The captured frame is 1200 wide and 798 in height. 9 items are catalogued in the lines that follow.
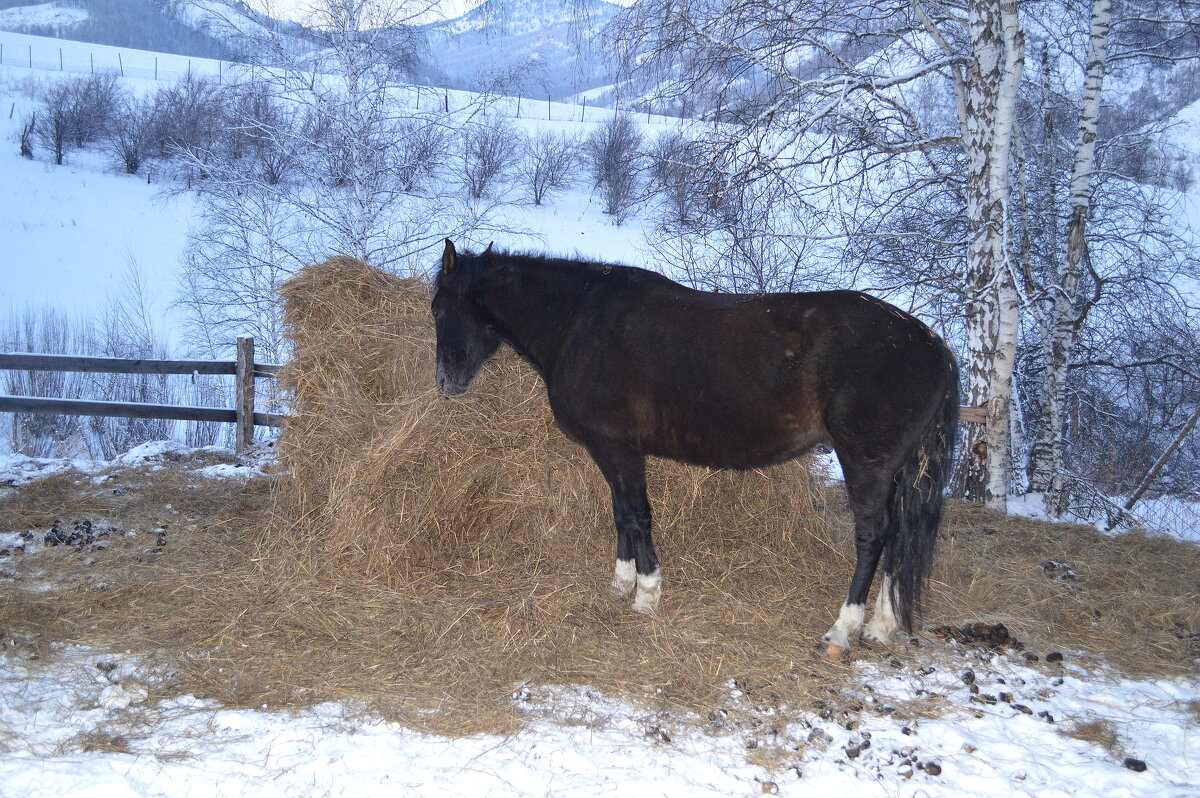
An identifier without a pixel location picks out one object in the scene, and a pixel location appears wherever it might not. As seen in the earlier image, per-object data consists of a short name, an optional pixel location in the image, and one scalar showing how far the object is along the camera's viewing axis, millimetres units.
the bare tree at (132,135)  25656
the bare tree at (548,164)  26672
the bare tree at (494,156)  22219
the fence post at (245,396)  8234
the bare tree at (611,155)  19750
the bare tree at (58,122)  26266
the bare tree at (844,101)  6004
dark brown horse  3633
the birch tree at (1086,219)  7133
